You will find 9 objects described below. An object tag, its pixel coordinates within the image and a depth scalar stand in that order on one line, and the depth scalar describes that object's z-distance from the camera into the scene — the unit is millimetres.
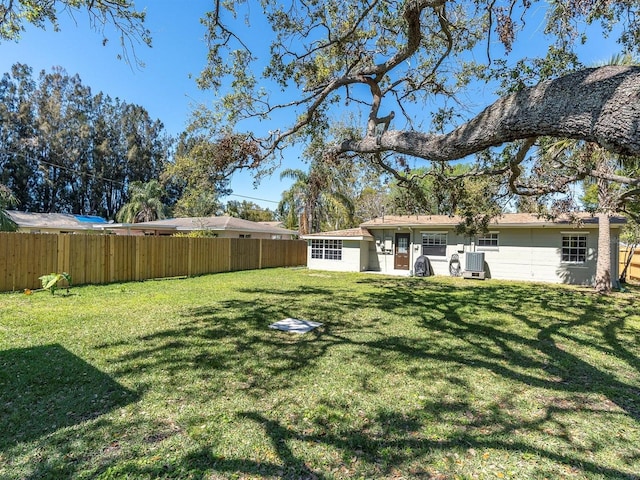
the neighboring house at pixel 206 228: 21172
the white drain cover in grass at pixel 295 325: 6091
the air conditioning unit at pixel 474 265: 15047
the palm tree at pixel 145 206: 27297
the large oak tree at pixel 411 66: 4141
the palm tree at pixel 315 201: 21844
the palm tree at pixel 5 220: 10508
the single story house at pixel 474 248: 13719
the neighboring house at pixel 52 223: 20789
